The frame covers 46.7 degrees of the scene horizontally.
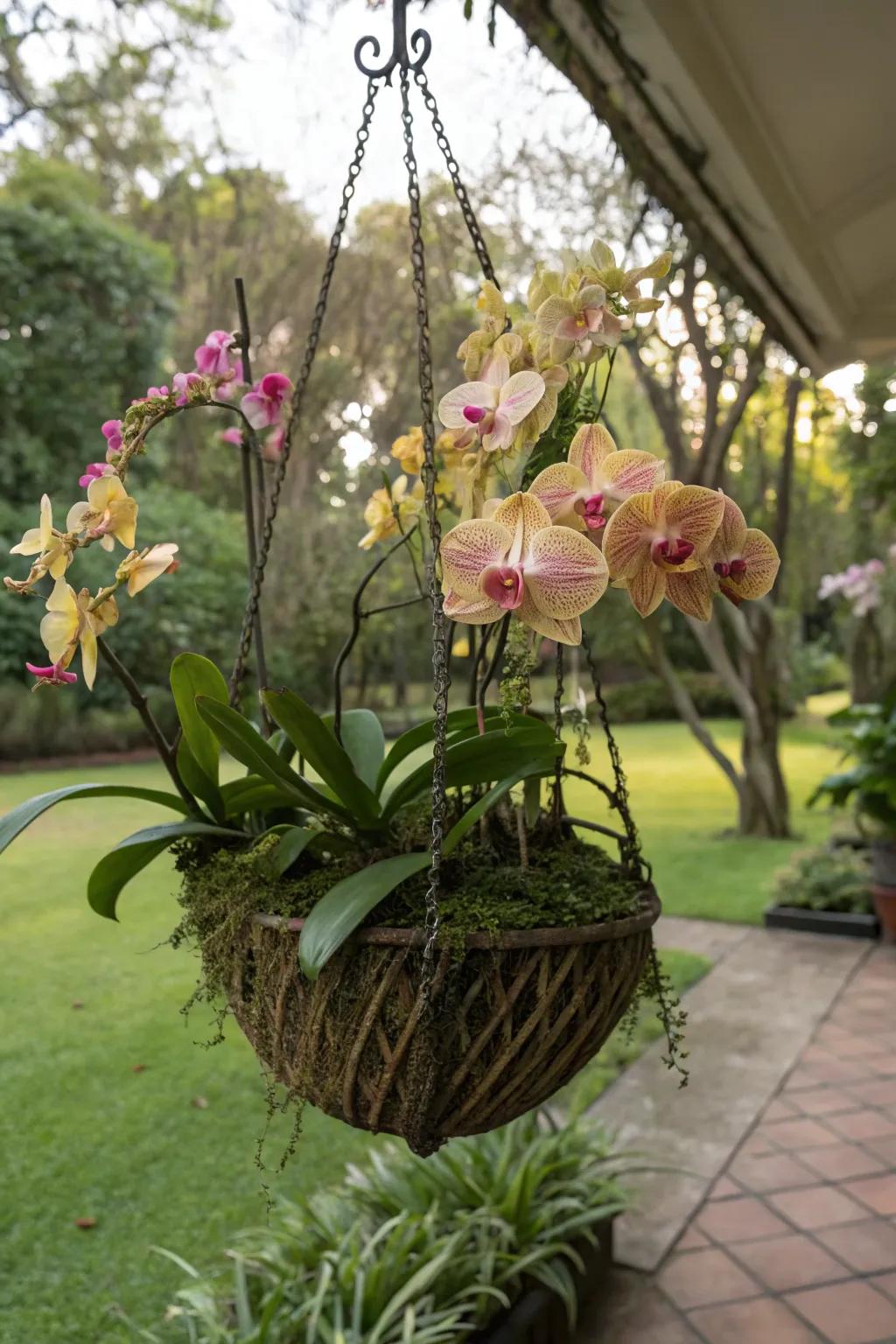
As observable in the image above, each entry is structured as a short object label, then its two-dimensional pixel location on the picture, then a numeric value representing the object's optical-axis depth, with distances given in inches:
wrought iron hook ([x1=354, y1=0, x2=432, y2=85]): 32.4
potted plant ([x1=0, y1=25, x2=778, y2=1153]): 25.2
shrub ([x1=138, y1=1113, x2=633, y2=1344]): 59.7
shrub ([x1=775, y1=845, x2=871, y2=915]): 160.9
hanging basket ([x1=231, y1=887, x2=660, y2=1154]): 26.5
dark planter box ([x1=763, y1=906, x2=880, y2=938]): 155.7
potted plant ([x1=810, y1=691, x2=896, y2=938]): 151.3
